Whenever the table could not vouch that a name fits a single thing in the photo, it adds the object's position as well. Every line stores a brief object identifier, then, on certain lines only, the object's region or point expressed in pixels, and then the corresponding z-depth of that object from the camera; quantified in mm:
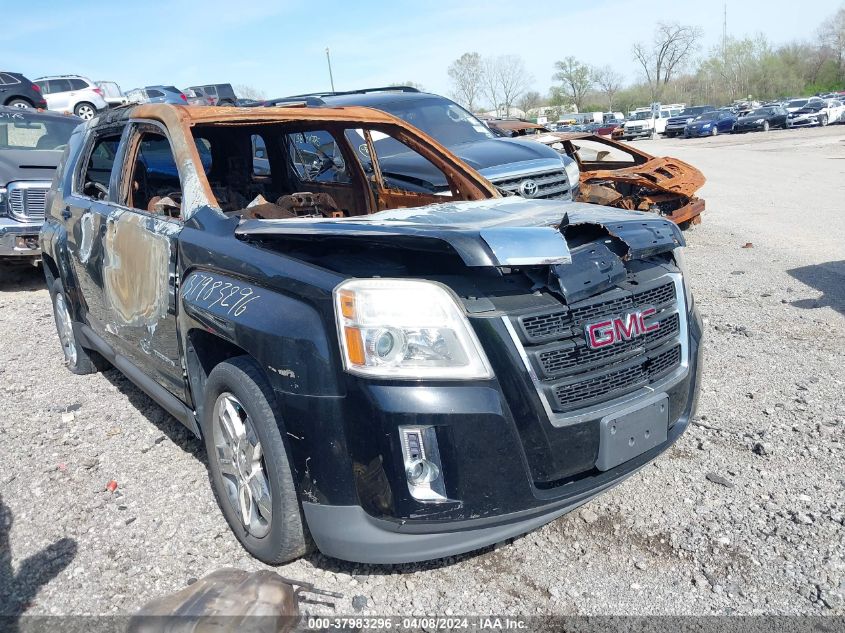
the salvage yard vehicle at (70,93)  24109
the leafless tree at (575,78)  87500
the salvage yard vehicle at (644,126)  45375
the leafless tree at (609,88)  90312
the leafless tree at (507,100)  83688
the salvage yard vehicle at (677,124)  43312
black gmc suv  2252
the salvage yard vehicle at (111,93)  25883
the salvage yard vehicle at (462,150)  6805
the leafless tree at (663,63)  84500
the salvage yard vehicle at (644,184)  8125
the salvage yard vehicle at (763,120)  39281
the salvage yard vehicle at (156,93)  24619
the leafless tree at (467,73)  77812
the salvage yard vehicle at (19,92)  19641
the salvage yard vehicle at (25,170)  7922
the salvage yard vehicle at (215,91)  28906
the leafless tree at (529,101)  87625
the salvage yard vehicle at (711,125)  40394
